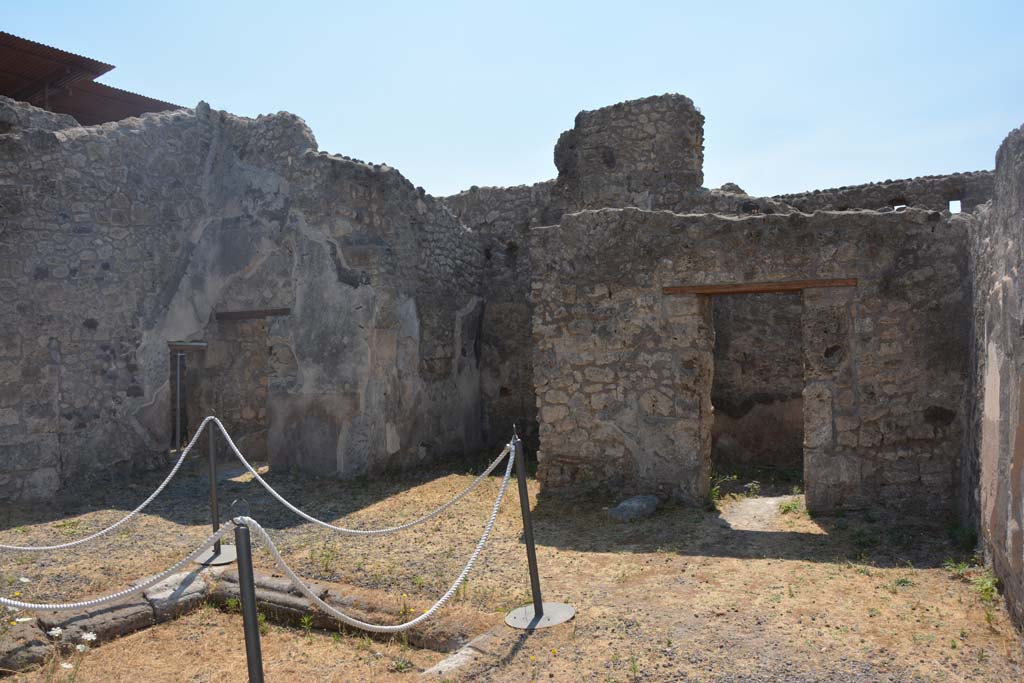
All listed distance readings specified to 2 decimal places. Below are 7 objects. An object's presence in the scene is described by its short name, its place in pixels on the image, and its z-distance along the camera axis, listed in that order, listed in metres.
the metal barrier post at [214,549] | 5.97
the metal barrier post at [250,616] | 2.92
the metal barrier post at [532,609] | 4.55
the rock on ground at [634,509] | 6.81
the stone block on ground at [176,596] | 5.27
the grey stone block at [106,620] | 4.86
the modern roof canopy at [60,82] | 14.62
